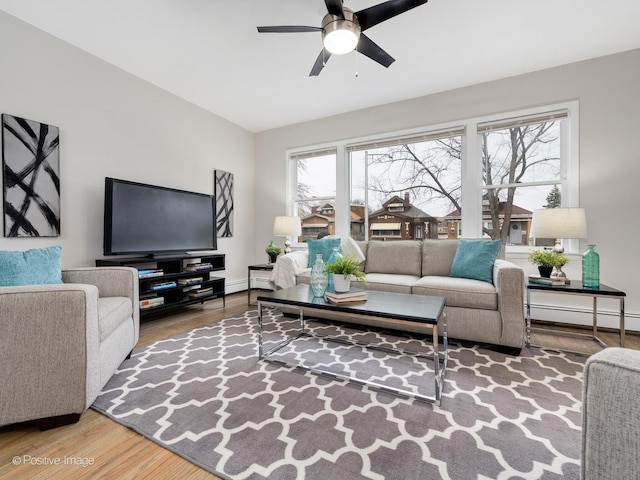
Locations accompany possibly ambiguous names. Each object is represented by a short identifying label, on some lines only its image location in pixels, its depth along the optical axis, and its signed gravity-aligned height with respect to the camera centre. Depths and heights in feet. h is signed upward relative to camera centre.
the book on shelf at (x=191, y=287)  10.70 -1.85
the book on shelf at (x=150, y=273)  9.38 -1.16
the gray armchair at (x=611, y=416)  1.92 -1.20
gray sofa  7.34 -1.33
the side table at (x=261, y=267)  12.27 -1.24
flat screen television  9.05 +0.62
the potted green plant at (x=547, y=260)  8.14 -0.60
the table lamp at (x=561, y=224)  8.03 +0.40
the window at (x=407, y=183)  11.91 +2.38
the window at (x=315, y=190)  14.39 +2.36
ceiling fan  5.95 +4.58
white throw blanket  10.69 -1.20
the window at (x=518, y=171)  10.27 +2.41
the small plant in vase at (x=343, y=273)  6.82 -0.81
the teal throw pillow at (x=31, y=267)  5.59 -0.60
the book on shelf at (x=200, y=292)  11.03 -2.07
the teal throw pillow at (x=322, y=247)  11.16 -0.35
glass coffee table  5.30 -1.43
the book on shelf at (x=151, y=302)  9.42 -2.11
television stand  9.40 -1.49
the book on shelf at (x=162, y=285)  9.73 -1.61
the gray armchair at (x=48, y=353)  4.23 -1.72
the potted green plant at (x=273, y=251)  13.35 -0.60
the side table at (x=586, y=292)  7.00 -1.30
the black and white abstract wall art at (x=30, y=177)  7.59 +1.59
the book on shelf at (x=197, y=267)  11.02 -1.12
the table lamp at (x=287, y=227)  13.32 +0.48
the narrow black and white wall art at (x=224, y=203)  13.83 +1.66
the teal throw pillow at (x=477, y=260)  8.91 -0.67
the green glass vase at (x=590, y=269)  7.63 -0.78
